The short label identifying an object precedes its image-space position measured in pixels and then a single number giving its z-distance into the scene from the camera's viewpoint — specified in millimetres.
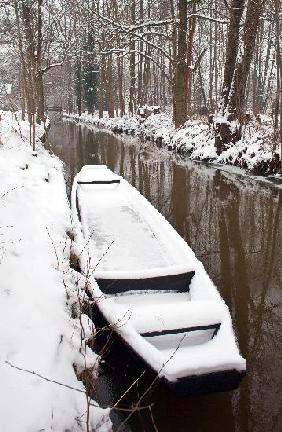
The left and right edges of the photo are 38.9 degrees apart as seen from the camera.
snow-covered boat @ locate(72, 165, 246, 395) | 2844
